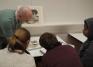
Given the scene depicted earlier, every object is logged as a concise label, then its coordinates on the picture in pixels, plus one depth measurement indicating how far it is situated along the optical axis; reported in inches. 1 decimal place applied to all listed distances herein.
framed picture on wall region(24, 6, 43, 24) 76.3
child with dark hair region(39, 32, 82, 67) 40.7
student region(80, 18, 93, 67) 48.5
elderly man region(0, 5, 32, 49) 66.3
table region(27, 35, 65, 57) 58.9
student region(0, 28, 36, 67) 40.4
